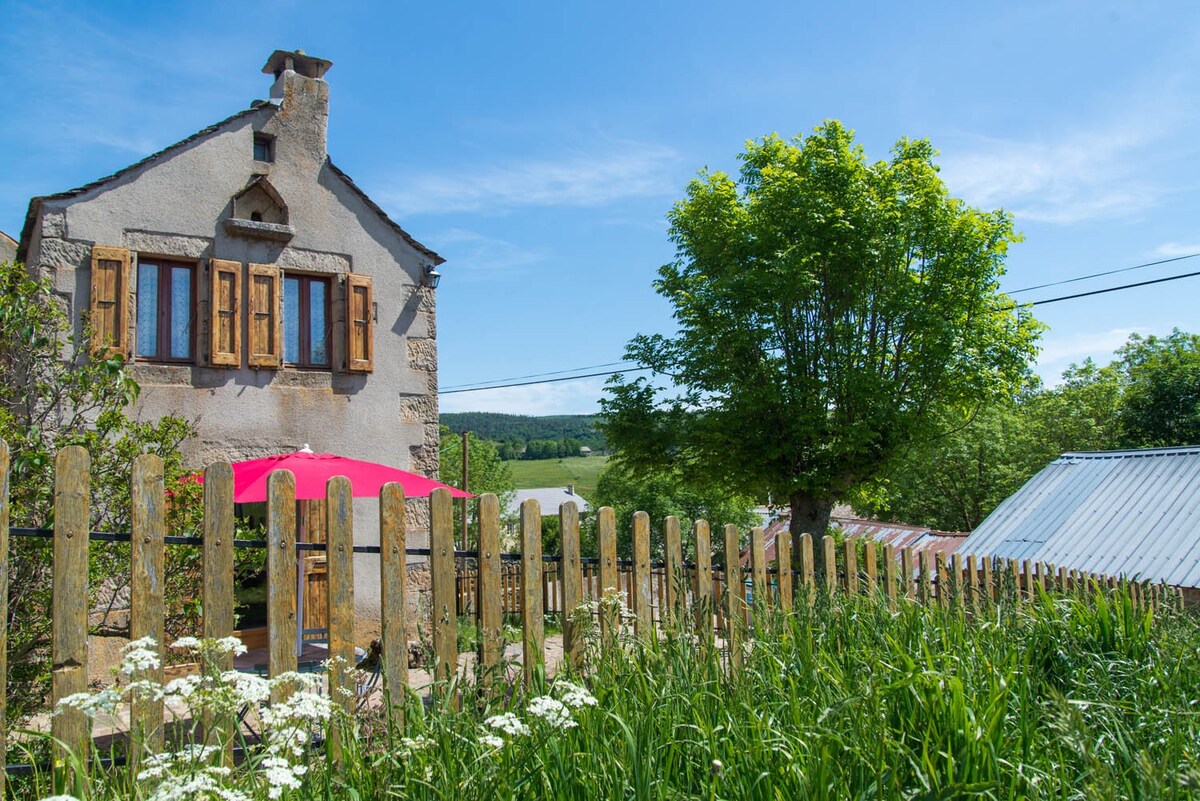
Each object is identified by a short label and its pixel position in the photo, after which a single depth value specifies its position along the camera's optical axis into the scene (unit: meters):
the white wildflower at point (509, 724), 2.18
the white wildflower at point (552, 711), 2.22
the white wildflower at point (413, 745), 2.22
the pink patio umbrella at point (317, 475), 6.96
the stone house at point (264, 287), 9.04
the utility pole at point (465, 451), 24.59
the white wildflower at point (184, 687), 2.16
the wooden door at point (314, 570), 9.76
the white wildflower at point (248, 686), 2.13
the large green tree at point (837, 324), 16.20
